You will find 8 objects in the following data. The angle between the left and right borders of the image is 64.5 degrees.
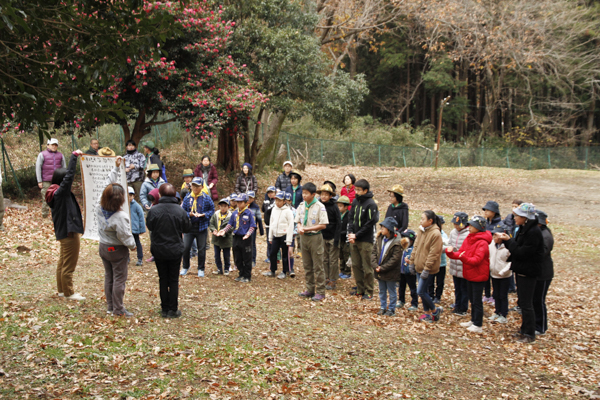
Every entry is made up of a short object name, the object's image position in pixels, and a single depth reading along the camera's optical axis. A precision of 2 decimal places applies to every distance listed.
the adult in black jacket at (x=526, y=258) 6.68
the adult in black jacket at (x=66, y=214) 6.45
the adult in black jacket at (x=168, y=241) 6.29
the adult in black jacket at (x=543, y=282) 7.06
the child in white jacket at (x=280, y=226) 8.92
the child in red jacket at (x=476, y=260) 7.05
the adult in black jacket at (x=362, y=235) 8.26
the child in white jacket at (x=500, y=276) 7.61
